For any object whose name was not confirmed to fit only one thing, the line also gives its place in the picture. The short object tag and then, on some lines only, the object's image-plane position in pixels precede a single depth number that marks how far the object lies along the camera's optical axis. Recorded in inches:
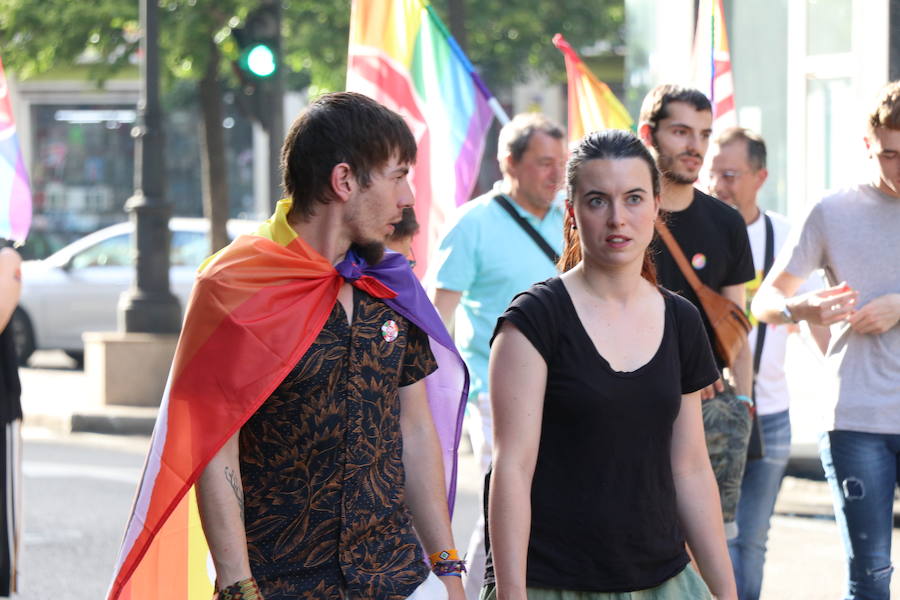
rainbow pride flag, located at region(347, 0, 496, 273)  387.1
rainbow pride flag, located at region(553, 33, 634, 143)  420.7
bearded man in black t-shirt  280.6
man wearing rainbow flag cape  173.0
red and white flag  365.5
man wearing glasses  328.4
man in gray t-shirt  267.5
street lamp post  755.9
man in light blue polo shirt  341.9
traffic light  693.0
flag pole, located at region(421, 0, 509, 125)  408.1
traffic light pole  693.9
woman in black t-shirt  182.0
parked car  960.7
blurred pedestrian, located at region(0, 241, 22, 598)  293.9
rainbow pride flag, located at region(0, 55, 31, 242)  297.6
